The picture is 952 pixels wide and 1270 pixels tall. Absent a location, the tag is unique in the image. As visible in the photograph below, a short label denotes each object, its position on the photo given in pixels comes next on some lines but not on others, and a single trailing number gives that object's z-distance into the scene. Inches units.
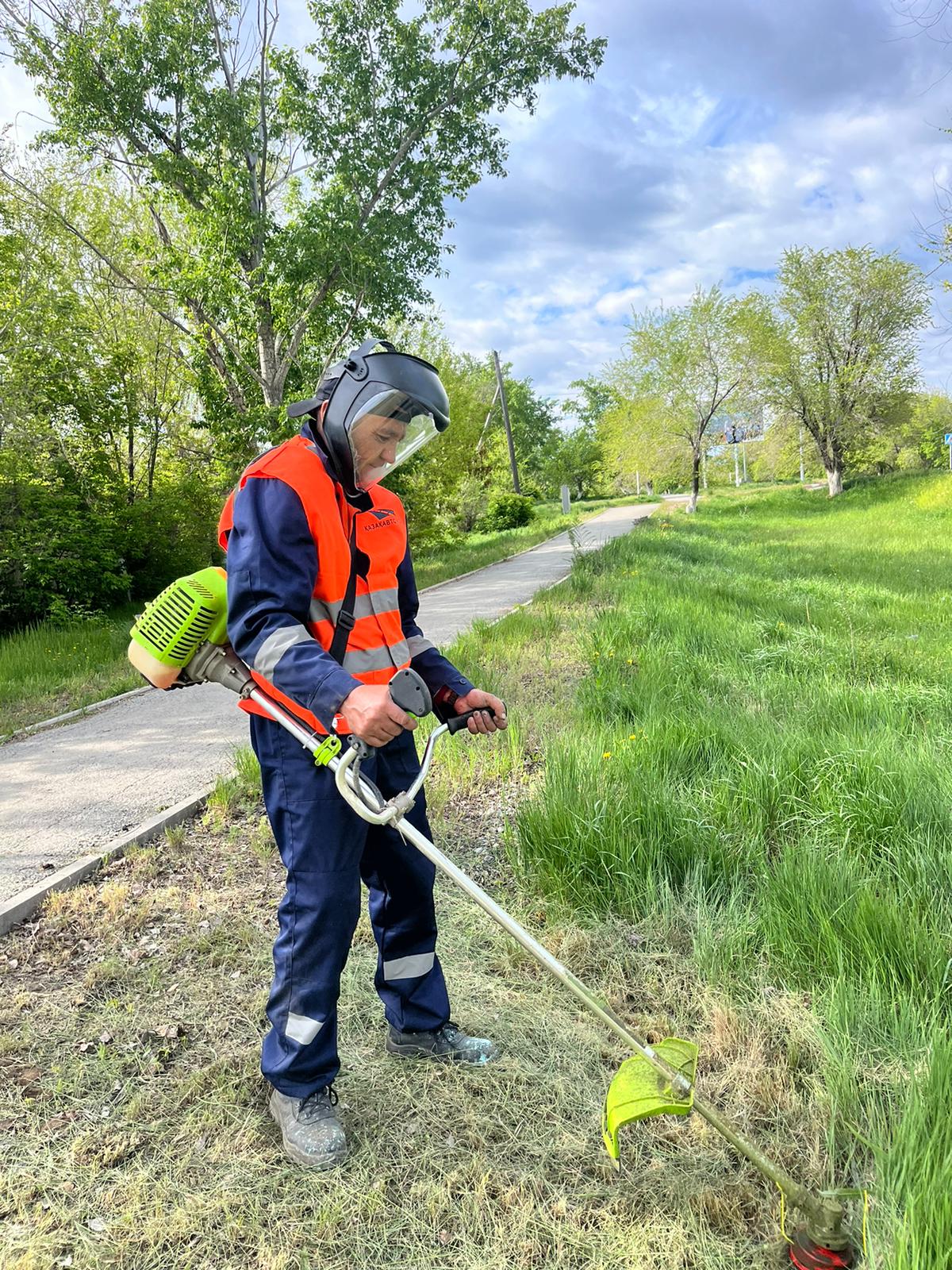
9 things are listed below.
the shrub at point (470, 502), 1055.0
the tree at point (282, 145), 428.5
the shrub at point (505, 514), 1198.9
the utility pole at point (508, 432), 1307.8
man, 75.9
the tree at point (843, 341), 1180.5
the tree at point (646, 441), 1237.7
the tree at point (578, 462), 2161.7
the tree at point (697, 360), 1186.0
